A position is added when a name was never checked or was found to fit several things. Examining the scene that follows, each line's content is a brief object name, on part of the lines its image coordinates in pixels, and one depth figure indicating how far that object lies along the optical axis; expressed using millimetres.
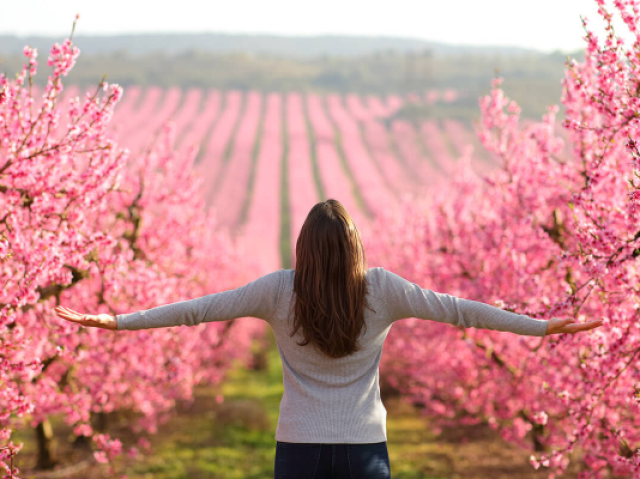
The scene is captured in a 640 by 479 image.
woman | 6523
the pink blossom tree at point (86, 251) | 11672
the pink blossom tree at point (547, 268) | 10883
